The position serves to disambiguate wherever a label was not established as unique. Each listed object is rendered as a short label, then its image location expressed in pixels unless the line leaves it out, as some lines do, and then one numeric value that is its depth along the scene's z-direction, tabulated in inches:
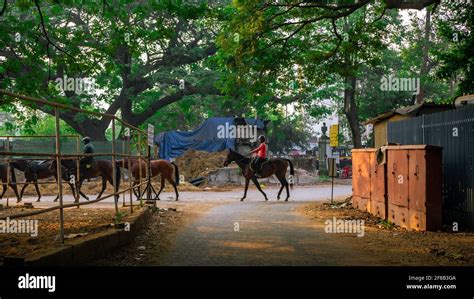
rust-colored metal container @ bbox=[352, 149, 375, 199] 565.7
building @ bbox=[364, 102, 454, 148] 706.8
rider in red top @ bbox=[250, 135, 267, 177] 791.7
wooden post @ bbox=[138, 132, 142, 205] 473.7
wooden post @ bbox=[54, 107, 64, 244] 246.7
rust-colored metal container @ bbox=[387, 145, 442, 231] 405.1
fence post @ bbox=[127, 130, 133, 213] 425.4
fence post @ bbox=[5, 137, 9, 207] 527.4
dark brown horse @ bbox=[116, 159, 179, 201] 807.7
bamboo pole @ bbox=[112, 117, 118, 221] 352.3
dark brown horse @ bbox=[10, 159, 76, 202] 720.3
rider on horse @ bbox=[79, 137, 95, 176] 660.1
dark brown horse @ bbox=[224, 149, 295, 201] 807.1
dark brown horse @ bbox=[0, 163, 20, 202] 692.7
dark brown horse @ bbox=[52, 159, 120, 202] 730.8
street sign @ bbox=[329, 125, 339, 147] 914.1
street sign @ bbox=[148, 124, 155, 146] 558.6
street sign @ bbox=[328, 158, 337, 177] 668.7
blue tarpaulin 1310.3
